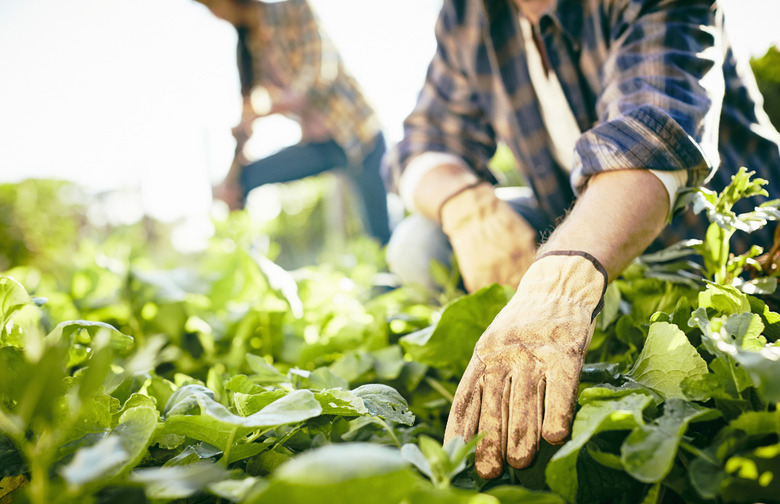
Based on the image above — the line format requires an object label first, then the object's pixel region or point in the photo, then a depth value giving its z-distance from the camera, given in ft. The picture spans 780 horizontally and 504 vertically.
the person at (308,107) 8.19
